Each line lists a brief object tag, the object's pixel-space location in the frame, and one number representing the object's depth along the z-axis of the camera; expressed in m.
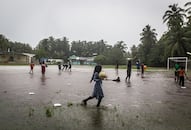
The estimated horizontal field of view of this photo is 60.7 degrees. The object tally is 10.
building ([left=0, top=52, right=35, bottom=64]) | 54.09
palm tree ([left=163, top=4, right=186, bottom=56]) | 38.46
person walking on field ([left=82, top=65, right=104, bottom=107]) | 5.33
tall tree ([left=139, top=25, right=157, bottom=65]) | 51.40
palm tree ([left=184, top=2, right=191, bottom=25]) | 34.58
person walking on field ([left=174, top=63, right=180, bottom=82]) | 11.85
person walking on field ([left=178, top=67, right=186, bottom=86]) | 9.99
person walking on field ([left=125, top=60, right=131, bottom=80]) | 11.77
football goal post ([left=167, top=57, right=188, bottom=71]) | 29.36
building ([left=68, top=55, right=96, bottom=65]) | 73.74
